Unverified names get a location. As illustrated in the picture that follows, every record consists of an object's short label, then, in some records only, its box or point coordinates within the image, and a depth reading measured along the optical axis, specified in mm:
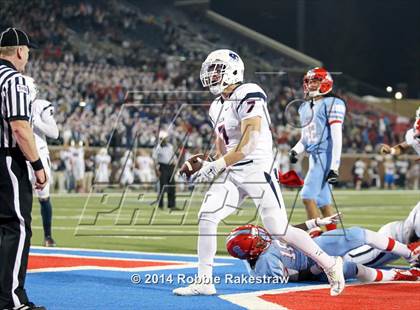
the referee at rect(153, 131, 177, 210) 18734
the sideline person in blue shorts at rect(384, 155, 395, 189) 38281
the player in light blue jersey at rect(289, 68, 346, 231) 9992
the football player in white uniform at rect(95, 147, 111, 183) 27656
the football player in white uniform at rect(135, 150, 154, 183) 29156
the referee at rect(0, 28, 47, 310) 5547
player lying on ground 6668
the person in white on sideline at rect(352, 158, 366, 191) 36469
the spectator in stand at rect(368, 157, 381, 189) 38281
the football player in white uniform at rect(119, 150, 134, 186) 28875
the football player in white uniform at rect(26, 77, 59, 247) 9922
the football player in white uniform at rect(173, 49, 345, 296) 6500
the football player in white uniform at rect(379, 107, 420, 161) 8234
